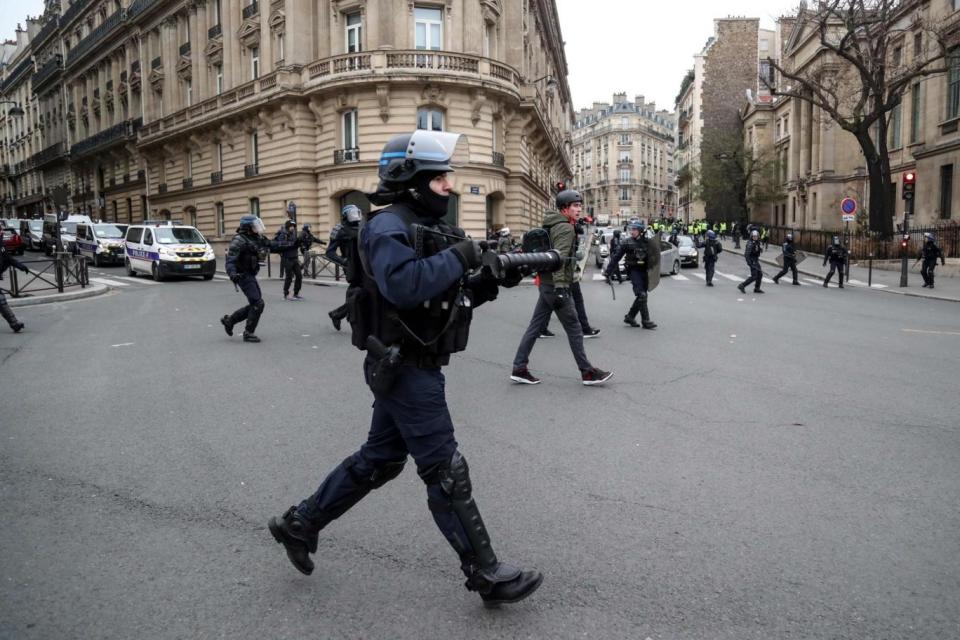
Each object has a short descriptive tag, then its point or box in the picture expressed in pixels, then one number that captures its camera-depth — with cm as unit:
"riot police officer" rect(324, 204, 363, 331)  1048
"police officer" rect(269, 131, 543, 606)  290
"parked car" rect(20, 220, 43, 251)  4038
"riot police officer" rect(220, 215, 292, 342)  1038
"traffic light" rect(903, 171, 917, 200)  2288
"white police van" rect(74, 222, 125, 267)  2931
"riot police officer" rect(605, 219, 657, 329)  1133
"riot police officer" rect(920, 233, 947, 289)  2081
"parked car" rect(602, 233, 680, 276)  2608
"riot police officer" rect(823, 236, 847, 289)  2168
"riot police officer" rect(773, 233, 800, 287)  2150
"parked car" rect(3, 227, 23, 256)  3509
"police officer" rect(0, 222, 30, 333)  1102
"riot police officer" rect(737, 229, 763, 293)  1917
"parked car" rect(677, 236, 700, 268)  3109
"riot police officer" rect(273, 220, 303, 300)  1603
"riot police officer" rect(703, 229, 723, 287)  2179
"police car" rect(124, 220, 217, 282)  2270
